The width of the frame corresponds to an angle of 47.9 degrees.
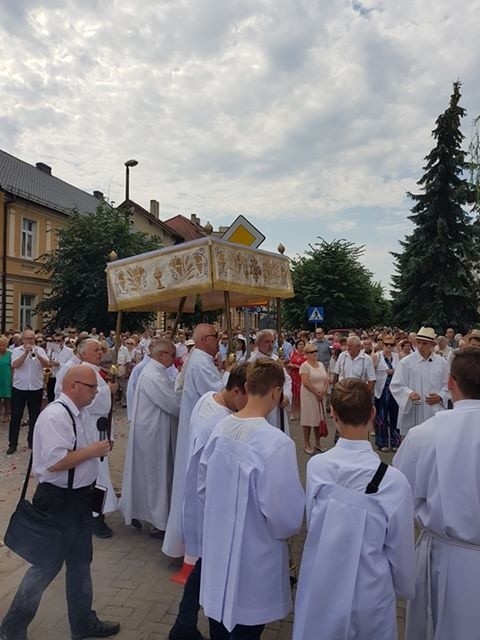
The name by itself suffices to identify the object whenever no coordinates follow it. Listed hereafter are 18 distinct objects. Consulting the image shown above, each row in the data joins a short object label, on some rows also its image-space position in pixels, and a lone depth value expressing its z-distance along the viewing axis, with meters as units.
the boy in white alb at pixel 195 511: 3.29
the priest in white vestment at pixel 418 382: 6.44
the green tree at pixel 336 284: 28.33
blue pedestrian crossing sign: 19.18
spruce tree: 23.42
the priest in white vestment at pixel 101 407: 5.34
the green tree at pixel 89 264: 23.38
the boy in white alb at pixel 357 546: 2.22
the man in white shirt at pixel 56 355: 9.08
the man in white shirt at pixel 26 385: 9.02
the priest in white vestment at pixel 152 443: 5.27
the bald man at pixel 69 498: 3.22
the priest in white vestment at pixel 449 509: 2.43
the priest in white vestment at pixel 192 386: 4.66
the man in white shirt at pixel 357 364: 8.85
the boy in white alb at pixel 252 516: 2.57
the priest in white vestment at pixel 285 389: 5.32
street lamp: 23.17
